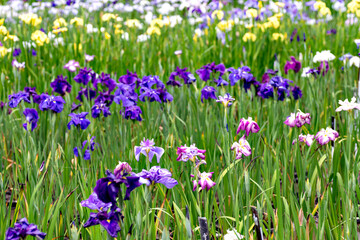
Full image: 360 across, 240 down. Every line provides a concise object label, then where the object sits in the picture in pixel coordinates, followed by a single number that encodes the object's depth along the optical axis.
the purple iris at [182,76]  6.45
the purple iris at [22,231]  2.27
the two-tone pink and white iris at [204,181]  3.31
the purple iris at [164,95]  5.62
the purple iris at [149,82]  5.71
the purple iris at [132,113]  5.28
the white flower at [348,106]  4.14
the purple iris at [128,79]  6.31
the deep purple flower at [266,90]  5.76
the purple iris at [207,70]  6.57
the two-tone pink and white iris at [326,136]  4.06
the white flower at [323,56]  6.92
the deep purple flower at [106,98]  5.84
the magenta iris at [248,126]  3.81
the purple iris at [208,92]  5.71
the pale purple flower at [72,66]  7.91
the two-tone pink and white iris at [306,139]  4.25
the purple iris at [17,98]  5.16
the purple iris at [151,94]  5.47
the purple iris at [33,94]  5.65
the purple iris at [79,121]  4.97
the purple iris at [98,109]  5.48
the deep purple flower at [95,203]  2.70
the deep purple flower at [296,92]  6.25
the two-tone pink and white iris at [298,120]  4.22
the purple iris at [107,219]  2.58
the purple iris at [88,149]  4.84
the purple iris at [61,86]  6.33
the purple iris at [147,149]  3.53
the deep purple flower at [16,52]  8.65
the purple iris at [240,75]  5.91
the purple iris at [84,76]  6.39
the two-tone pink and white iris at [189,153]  3.41
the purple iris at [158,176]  2.94
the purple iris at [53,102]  5.16
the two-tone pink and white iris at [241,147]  3.74
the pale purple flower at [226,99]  4.16
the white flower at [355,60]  6.99
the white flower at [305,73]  6.57
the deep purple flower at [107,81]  6.40
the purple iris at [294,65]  7.30
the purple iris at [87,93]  6.43
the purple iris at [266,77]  6.58
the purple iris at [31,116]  5.07
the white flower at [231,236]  2.97
